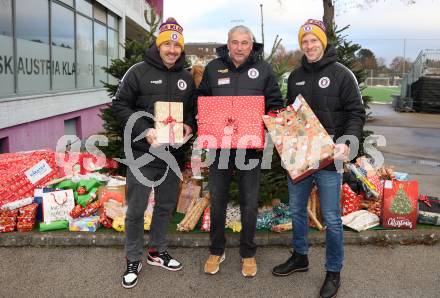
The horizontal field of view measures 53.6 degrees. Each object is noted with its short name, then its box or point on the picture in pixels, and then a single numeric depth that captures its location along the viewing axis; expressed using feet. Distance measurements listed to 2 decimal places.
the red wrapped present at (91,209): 17.16
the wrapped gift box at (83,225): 16.20
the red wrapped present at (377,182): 19.27
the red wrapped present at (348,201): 17.85
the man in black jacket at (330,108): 11.89
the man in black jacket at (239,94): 12.82
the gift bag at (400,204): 16.69
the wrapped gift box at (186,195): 18.60
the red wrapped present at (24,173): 17.26
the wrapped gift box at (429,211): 17.39
